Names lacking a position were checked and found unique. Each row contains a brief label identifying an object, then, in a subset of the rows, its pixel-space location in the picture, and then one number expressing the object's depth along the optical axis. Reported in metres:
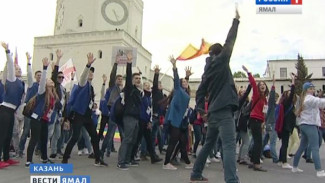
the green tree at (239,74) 75.10
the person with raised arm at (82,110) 6.81
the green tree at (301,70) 58.01
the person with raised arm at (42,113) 6.67
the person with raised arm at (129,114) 6.85
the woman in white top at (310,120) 6.52
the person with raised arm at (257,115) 7.11
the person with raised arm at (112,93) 8.02
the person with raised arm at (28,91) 7.57
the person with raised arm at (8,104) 6.66
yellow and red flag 12.45
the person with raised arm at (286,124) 7.83
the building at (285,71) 61.81
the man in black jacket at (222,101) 4.54
